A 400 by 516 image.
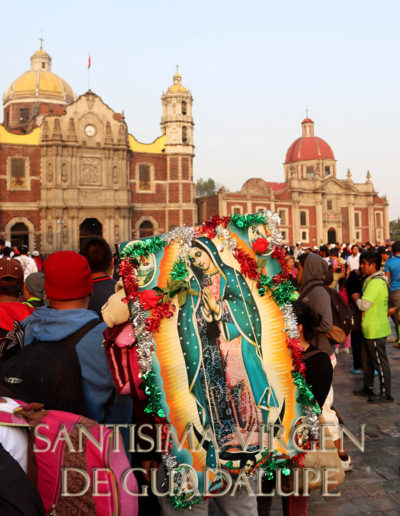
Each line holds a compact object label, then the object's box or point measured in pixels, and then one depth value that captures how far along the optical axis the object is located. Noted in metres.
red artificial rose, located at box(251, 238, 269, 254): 2.26
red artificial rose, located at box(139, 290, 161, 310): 2.09
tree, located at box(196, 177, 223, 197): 79.56
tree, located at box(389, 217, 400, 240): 59.59
